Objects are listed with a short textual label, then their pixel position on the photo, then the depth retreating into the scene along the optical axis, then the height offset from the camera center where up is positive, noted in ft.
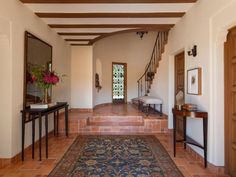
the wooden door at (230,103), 9.05 -0.51
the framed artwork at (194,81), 11.46 +0.66
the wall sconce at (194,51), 11.99 +2.44
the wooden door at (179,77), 15.99 +1.24
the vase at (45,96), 13.48 -0.26
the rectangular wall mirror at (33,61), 12.57 +2.17
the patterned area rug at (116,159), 9.87 -3.84
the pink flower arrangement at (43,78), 12.86 +0.94
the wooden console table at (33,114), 11.59 -1.29
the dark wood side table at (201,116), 10.46 -1.25
